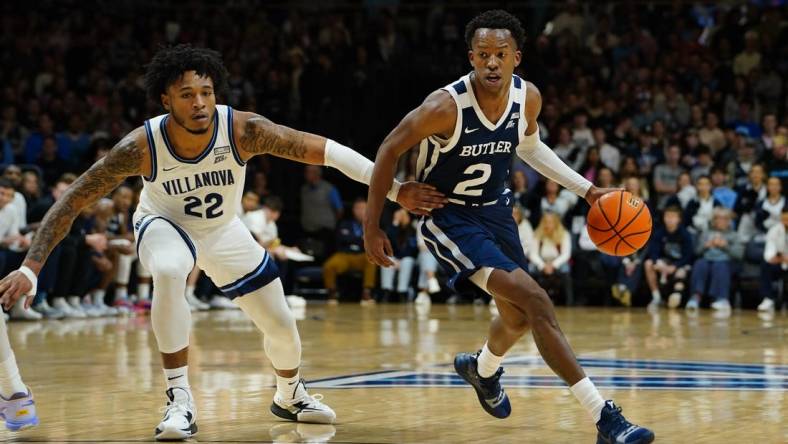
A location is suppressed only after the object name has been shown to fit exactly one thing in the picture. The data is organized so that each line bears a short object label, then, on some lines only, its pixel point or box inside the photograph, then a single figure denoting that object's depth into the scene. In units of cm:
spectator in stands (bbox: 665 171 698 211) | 1497
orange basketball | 602
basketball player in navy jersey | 544
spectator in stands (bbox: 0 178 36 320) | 1235
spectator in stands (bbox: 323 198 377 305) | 1606
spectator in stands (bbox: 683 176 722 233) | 1473
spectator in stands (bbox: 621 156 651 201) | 1491
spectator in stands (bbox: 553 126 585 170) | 1583
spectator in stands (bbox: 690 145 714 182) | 1533
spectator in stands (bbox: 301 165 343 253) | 1653
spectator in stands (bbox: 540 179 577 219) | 1526
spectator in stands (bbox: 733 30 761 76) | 1705
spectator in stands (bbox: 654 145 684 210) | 1538
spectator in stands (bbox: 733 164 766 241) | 1459
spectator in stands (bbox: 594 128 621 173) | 1588
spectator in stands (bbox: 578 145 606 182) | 1535
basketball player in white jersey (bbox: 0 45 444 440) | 554
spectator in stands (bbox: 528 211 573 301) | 1477
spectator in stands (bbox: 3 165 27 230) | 1265
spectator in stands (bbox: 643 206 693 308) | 1460
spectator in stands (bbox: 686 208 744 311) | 1442
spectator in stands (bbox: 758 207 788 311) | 1398
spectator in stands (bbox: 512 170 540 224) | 1551
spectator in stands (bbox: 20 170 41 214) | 1332
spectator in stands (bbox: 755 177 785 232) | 1418
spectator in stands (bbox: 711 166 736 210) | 1478
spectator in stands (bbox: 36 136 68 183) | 1597
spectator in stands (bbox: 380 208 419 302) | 1577
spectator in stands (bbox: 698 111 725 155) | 1600
